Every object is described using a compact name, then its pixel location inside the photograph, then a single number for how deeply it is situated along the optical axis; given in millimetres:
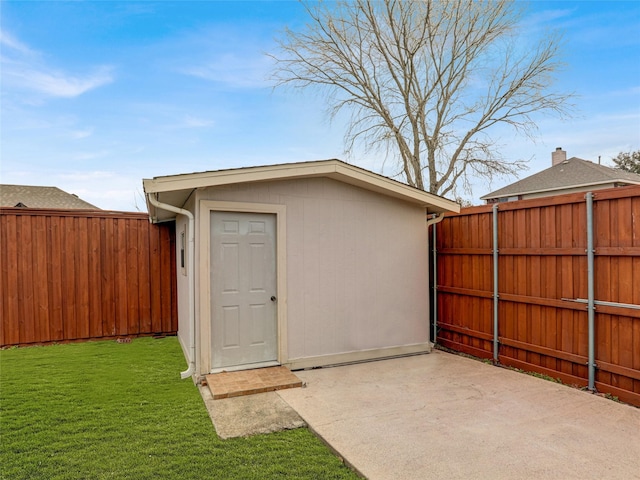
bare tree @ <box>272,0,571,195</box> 11789
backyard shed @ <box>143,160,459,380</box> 4602
